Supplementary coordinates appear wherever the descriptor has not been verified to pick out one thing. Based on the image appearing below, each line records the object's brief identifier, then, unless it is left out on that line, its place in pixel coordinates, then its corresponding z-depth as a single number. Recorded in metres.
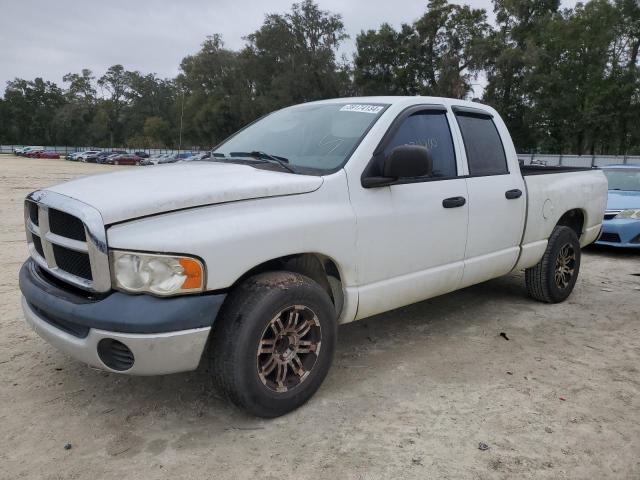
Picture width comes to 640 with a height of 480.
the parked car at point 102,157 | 59.41
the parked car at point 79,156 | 62.00
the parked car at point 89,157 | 60.97
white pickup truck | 2.47
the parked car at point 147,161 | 57.00
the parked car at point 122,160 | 57.81
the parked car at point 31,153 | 67.94
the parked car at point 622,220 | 7.61
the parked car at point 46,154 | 68.38
